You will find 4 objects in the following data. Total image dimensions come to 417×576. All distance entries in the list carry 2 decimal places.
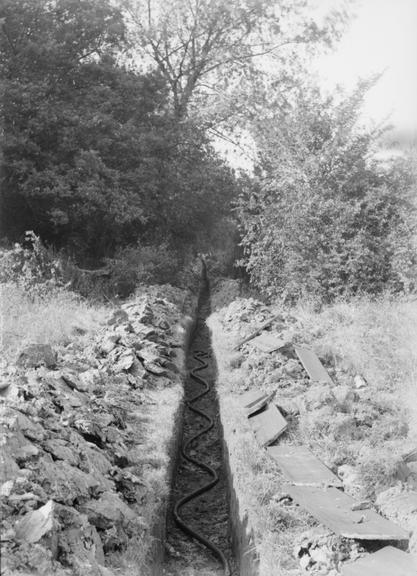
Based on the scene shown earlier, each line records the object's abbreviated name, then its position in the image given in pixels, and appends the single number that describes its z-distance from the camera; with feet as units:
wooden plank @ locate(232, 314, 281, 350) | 35.62
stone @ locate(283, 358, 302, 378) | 28.43
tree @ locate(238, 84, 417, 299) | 41.83
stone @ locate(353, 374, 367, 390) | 26.30
